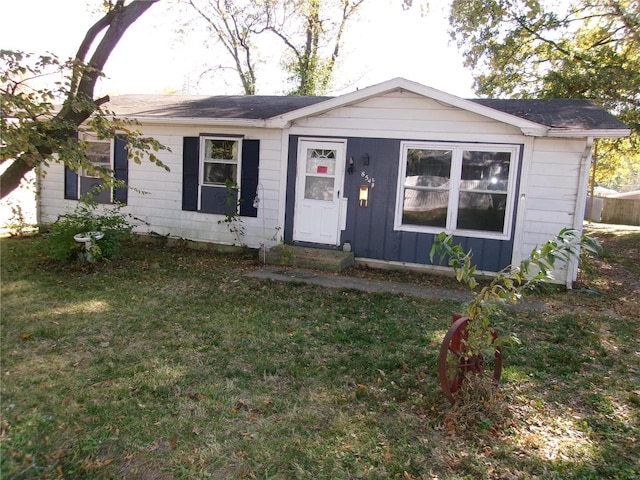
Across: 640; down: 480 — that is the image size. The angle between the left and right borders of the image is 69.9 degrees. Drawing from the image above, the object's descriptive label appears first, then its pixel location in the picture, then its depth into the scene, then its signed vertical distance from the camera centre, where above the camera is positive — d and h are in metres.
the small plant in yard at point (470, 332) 3.19 -0.96
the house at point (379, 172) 7.16 +0.34
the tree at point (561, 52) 13.34 +5.01
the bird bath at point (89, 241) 6.91 -1.00
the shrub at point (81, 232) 6.90 -0.97
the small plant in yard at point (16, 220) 9.73 -1.07
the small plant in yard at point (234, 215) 8.75 -0.60
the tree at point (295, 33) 23.48 +8.20
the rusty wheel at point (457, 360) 3.24 -1.18
